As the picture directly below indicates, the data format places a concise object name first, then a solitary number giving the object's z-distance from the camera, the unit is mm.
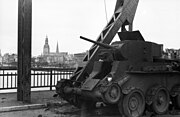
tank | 8531
